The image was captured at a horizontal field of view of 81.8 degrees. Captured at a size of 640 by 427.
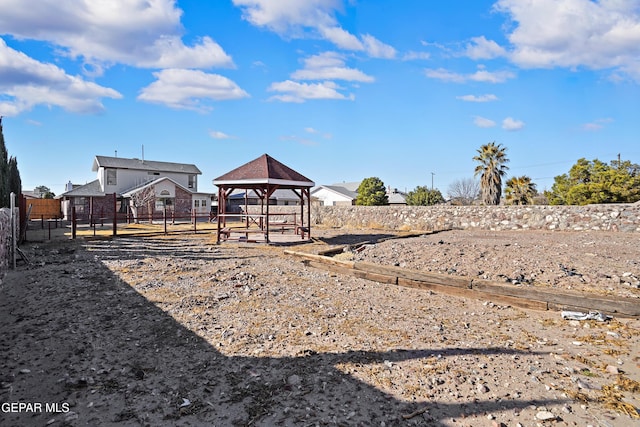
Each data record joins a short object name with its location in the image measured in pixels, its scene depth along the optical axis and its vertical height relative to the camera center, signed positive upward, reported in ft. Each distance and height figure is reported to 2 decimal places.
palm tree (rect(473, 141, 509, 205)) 108.88 +13.09
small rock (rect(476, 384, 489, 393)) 10.30 -4.84
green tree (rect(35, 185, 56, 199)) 248.07 +19.29
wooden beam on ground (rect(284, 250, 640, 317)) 16.51 -3.91
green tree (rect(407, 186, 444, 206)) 134.62 +7.21
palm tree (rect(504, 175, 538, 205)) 100.22 +7.04
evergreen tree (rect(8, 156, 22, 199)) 65.83 +7.37
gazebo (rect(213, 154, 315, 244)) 45.19 +4.54
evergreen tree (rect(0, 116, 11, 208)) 41.29 +4.80
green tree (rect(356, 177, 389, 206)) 141.90 +9.54
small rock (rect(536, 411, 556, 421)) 9.03 -4.92
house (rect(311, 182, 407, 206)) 177.82 +10.50
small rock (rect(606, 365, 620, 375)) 11.35 -4.76
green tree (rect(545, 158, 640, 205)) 83.41 +7.29
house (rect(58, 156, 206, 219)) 104.88 +7.98
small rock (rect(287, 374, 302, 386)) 11.00 -4.93
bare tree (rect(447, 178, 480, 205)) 180.37 +12.02
